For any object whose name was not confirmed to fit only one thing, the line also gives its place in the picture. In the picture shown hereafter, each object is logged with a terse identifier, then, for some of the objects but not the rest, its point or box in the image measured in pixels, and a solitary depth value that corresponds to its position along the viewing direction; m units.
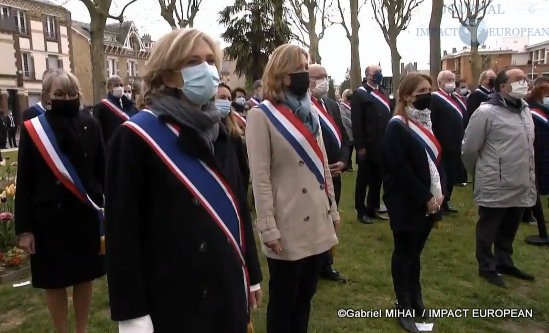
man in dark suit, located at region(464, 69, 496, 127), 7.81
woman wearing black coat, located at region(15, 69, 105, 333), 3.48
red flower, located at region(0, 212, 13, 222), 5.49
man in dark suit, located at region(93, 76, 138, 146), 7.03
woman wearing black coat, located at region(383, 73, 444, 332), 3.94
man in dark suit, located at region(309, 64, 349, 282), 5.07
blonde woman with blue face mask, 1.96
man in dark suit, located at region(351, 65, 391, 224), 7.16
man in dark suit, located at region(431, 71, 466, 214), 7.58
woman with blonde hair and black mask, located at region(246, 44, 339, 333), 3.13
